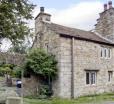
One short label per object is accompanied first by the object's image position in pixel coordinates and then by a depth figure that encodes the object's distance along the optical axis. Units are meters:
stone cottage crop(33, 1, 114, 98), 13.15
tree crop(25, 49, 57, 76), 12.76
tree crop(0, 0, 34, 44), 6.33
